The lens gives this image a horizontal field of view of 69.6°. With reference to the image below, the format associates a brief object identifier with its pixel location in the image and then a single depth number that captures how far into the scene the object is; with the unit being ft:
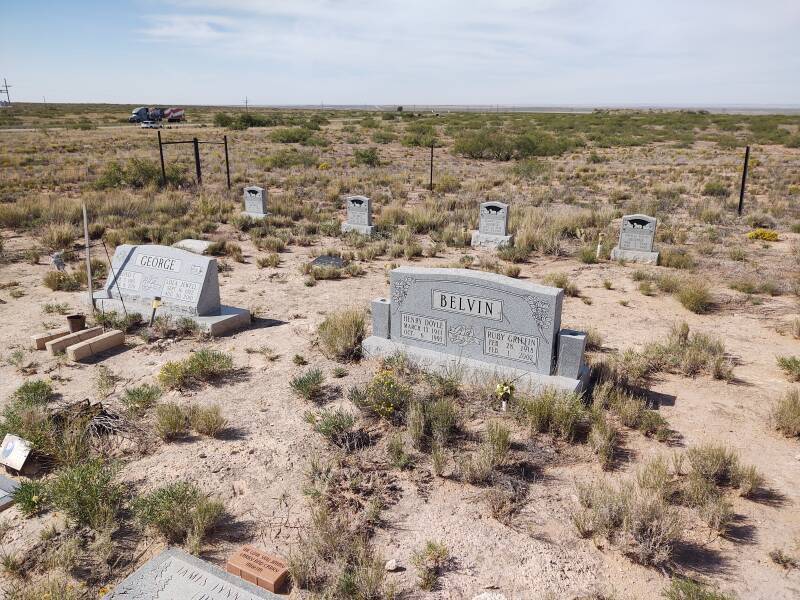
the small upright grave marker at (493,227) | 48.26
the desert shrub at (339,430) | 19.06
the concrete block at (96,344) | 25.79
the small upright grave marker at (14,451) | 17.34
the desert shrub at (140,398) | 21.11
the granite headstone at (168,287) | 29.43
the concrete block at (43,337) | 27.27
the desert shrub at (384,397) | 20.52
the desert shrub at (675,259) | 42.19
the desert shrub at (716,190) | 71.20
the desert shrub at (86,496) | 15.02
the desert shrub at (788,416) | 19.60
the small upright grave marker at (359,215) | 52.75
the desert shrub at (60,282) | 36.27
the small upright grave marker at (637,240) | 43.55
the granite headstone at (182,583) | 12.53
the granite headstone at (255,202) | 58.03
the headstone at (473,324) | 22.06
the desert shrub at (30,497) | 15.69
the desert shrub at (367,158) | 101.35
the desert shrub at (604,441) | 18.03
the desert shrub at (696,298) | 32.68
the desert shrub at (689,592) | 12.35
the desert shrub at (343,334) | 26.23
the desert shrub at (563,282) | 36.17
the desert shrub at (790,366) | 24.35
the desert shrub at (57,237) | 46.26
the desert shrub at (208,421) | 19.69
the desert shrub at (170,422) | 19.44
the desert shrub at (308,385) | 22.30
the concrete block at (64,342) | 26.48
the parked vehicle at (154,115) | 230.07
